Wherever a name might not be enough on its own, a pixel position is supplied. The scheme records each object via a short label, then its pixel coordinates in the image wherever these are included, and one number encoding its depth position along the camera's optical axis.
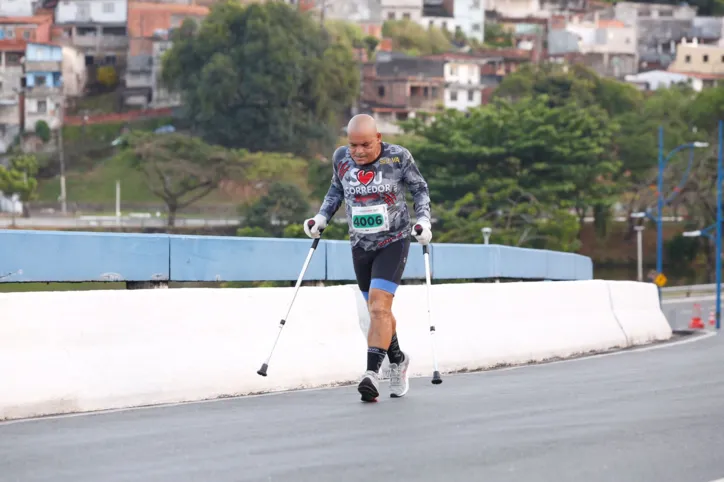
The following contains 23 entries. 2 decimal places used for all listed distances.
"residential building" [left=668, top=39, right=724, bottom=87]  196.62
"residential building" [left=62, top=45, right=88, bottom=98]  174.50
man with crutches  10.72
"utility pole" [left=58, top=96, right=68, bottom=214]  139.38
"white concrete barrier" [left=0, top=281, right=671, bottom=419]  9.89
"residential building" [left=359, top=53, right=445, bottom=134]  165.88
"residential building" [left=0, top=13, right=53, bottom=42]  179.25
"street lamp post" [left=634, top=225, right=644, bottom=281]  91.12
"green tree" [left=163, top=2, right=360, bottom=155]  128.75
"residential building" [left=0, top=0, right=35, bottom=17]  188.12
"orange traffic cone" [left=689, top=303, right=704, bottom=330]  43.19
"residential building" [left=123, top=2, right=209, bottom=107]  177.50
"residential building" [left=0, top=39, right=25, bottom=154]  161.00
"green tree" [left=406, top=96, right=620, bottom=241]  92.56
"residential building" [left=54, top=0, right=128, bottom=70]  184.00
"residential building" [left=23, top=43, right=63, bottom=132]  163.00
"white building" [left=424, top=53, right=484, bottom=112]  173.25
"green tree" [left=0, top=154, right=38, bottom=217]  135.75
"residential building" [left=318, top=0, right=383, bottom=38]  197.38
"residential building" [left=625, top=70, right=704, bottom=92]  188.00
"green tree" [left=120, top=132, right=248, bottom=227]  118.25
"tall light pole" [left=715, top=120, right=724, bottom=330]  58.51
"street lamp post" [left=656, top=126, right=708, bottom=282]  68.62
